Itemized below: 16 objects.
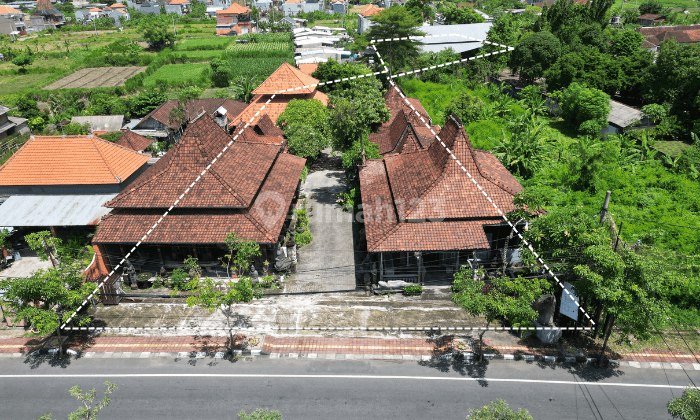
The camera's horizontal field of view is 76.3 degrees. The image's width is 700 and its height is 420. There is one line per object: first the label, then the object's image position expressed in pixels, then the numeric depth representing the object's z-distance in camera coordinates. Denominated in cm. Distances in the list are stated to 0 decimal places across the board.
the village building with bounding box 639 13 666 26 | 9724
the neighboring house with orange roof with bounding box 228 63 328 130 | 4519
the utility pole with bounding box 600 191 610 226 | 1684
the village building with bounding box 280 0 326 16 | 14075
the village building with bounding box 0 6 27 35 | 11569
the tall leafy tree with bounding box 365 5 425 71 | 5475
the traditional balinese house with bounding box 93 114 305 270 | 2292
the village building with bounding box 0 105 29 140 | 4572
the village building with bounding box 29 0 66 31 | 12538
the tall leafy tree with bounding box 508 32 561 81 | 5259
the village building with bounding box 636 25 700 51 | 6819
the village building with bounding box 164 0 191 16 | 14675
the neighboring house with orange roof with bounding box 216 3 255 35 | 11069
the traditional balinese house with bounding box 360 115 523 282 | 2220
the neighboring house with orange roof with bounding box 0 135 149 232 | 2717
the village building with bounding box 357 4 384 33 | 8662
